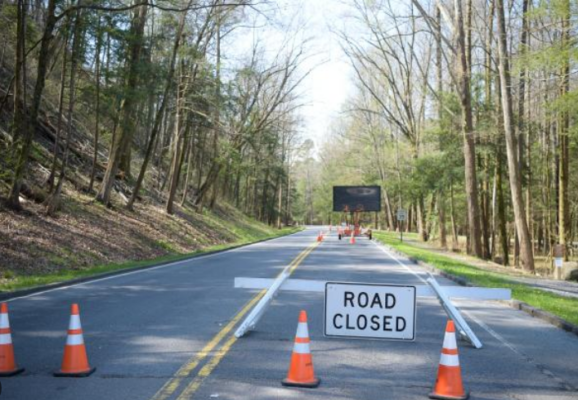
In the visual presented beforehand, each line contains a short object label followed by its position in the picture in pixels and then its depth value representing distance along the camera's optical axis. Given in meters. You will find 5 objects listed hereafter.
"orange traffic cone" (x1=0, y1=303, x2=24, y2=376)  6.12
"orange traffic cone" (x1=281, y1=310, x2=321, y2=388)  5.95
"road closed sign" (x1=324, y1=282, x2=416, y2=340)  6.70
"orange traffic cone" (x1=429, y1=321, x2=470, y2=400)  5.58
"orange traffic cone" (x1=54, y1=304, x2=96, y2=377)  6.12
